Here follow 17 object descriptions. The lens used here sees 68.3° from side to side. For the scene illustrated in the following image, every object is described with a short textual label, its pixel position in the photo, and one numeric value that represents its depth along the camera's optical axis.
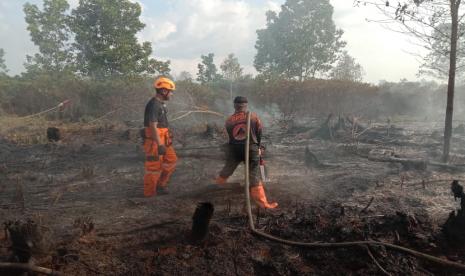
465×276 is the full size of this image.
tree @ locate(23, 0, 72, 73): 25.48
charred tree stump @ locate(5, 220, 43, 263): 3.23
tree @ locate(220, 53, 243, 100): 25.79
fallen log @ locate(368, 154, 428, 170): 7.18
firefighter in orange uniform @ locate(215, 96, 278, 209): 5.44
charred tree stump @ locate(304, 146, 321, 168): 7.97
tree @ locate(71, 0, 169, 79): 23.73
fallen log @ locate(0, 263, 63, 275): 2.83
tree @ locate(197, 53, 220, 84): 40.50
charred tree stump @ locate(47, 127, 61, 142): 11.10
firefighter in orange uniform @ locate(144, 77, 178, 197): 5.57
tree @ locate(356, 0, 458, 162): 7.57
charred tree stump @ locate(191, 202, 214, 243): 3.74
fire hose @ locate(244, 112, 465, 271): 3.02
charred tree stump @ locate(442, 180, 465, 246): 3.82
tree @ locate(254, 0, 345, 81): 33.00
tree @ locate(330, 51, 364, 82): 36.25
